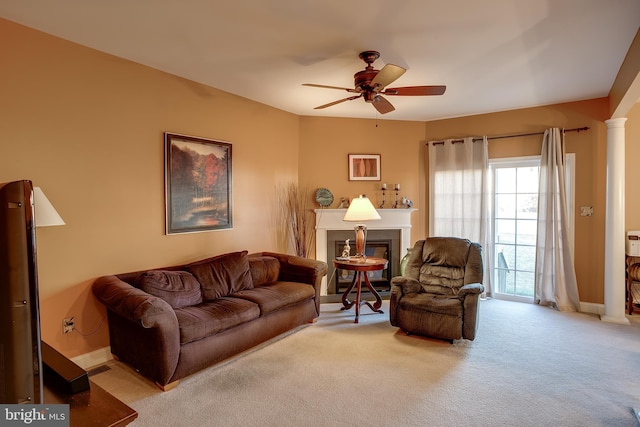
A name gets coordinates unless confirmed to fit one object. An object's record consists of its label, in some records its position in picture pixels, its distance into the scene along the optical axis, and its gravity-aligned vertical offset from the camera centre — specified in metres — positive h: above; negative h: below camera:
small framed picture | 5.49 +0.60
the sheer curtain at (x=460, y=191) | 5.18 +0.21
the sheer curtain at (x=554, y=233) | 4.60 -0.38
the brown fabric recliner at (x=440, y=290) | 3.42 -0.92
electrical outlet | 2.90 -0.99
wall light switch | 4.56 -0.08
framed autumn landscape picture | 3.69 +0.24
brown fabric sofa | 2.64 -0.93
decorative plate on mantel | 5.30 +0.12
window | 5.02 -0.31
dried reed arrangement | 5.14 -0.18
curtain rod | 4.56 +0.99
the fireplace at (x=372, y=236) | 5.28 -0.49
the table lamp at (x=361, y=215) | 4.28 -0.12
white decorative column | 4.11 -0.17
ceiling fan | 2.98 +1.01
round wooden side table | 4.12 -0.74
